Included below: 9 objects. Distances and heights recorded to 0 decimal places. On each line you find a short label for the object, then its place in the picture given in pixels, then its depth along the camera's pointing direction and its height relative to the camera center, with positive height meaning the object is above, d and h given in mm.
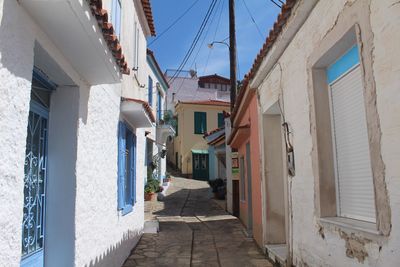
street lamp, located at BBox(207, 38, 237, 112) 14367 +3970
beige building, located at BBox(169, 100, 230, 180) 29984 +3732
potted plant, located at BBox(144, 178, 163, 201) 16891 -616
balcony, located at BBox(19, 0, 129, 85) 3053 +1341
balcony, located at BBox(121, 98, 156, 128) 7242 +1272
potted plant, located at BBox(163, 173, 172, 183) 22891 -194
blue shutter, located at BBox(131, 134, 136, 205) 8656 +122
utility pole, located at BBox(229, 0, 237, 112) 14344 +4939
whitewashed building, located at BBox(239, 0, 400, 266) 3021 +514
